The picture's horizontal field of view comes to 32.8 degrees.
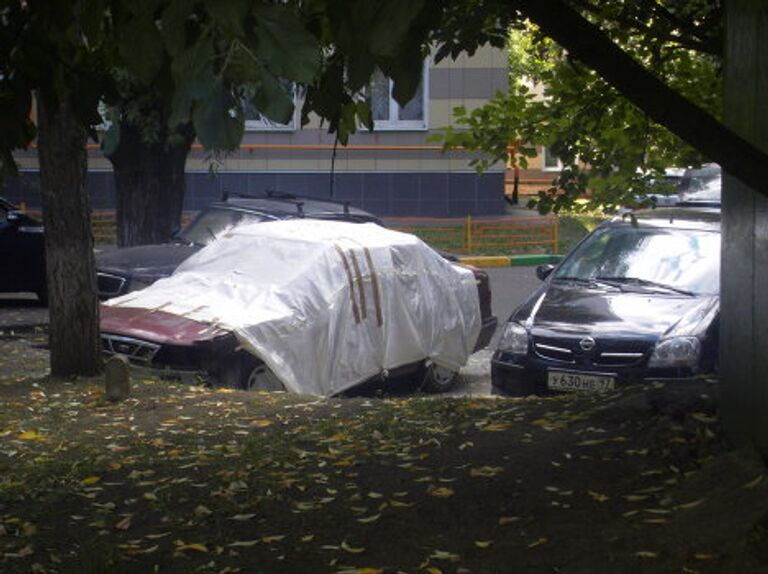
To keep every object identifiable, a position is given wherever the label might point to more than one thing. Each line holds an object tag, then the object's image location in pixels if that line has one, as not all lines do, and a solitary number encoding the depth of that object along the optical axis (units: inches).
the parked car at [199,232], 506.3
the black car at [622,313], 366.6
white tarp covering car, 399.5
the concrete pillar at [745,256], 218.7
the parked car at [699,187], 770.8
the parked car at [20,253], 639.8
